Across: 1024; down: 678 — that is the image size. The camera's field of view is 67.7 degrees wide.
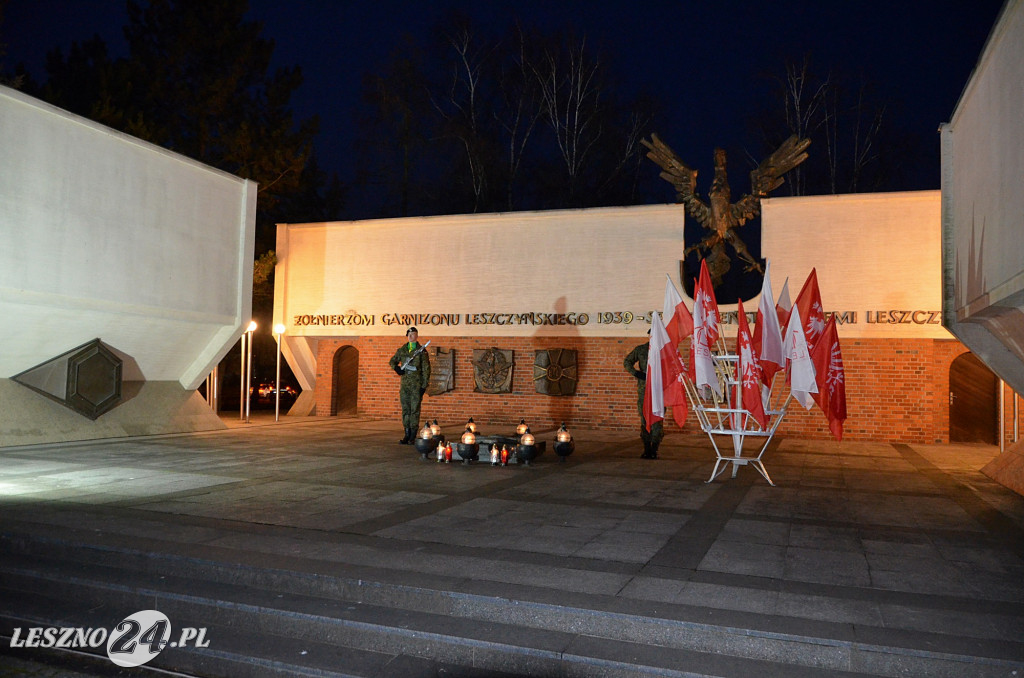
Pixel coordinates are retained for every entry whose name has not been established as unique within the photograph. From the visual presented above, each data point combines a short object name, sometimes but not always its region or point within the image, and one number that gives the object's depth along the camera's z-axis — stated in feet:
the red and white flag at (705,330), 27.35
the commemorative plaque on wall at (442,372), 57.26
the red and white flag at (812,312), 27.04
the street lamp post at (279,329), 58.75
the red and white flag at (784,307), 28.53
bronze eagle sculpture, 50.57
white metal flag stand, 27.35
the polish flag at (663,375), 27.94
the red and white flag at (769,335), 26.81
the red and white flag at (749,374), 26.30
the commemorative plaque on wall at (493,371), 55.67
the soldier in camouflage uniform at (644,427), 35.55
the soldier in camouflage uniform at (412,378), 39.04
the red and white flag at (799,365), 25.59
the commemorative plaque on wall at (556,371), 53.78
